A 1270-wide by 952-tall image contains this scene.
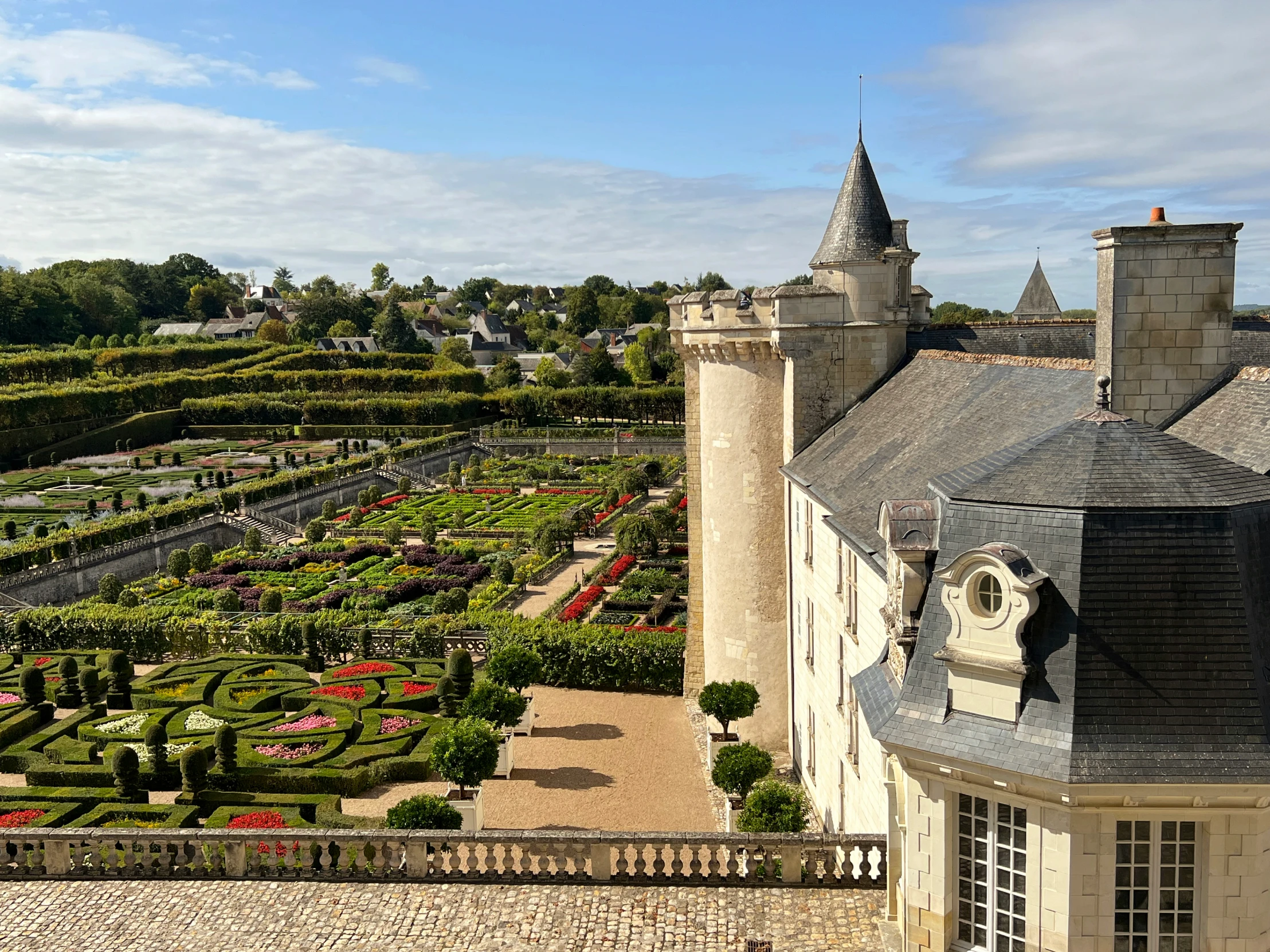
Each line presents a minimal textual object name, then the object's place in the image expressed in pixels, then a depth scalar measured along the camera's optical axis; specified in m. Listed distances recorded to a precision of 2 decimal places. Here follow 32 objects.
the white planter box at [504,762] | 22.84
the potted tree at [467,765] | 19.42
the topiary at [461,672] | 26.22
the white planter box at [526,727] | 25.52
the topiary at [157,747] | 21.58
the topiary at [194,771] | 20.58
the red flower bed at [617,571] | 39.53
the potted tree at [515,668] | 24.91
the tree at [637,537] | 43.72
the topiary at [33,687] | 26.39
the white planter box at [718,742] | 21.91
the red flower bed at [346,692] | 26.77
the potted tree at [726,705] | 22.02
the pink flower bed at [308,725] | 24.39
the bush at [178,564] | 41.91
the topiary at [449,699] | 25.80
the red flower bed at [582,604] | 34.34
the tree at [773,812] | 16.05
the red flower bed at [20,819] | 19.08
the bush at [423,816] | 16.53
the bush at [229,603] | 35.31
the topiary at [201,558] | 43.28
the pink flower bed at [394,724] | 24.56
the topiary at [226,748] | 21.78
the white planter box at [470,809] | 19.33
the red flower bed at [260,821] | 18.94
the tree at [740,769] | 19.03
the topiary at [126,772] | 20.62
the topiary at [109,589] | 36.69
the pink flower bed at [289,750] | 22.83
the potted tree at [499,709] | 22.84
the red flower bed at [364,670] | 28.53
